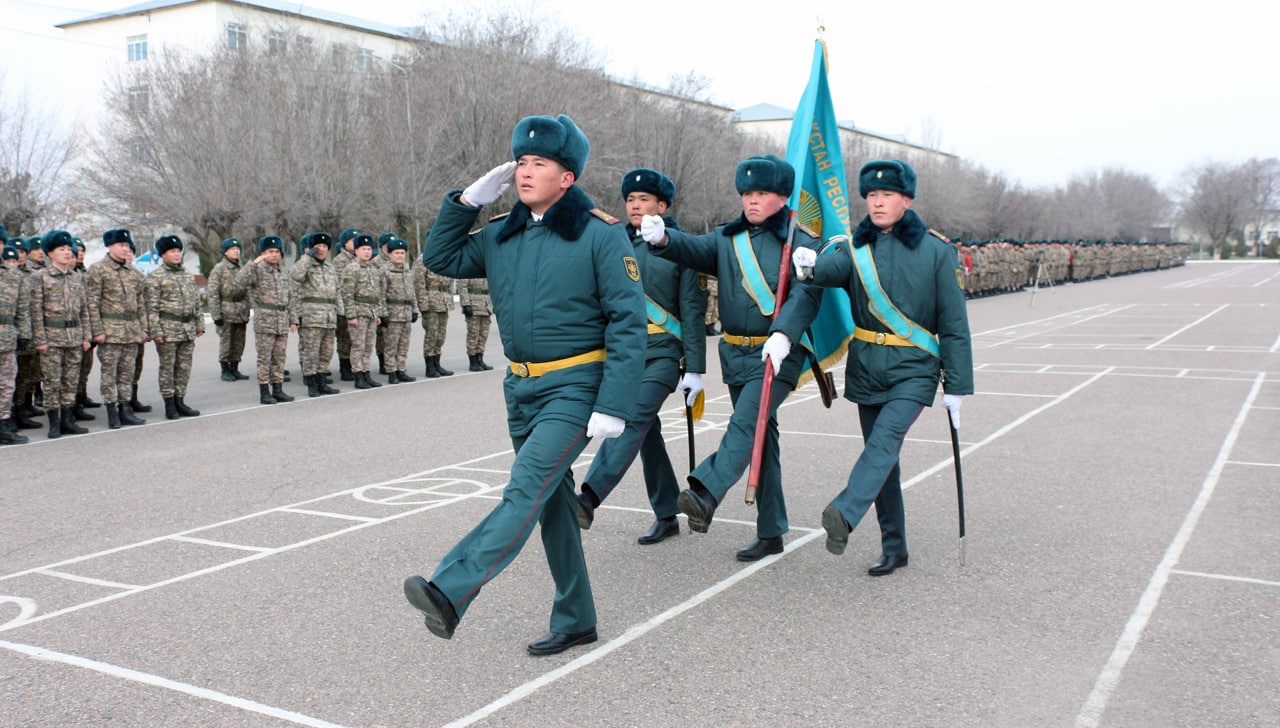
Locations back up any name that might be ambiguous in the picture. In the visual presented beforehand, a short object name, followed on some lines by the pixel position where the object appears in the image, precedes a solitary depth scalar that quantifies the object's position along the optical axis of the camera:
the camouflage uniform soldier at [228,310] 14.35
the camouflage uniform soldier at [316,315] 13.72
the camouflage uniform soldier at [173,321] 11.91
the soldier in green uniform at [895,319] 5.62
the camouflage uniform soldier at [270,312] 13.09
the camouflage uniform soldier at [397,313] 14.94
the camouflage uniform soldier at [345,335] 15.16
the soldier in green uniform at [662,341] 6.31
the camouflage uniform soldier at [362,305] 14.23
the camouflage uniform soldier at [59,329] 10.66
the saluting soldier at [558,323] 4.45
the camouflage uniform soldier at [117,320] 11.27
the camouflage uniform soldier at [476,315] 15.93
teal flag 6.34
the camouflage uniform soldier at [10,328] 10.26
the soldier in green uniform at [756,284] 5.93
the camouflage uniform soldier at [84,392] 11.59
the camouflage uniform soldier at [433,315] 15.61
